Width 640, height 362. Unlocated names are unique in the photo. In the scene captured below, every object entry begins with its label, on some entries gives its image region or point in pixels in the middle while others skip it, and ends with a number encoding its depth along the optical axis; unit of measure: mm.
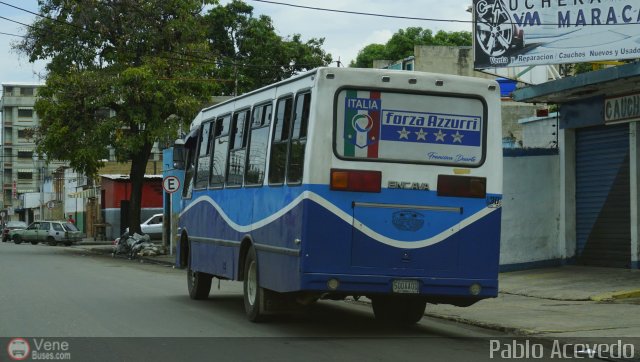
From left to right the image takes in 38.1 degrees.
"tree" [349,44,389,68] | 68938
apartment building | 121500
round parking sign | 30234
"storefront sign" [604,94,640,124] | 18719
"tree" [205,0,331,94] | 58562
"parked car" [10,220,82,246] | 54969
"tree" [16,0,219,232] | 37469
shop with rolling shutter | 18828
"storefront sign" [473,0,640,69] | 19891
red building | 60969
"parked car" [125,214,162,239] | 51375
